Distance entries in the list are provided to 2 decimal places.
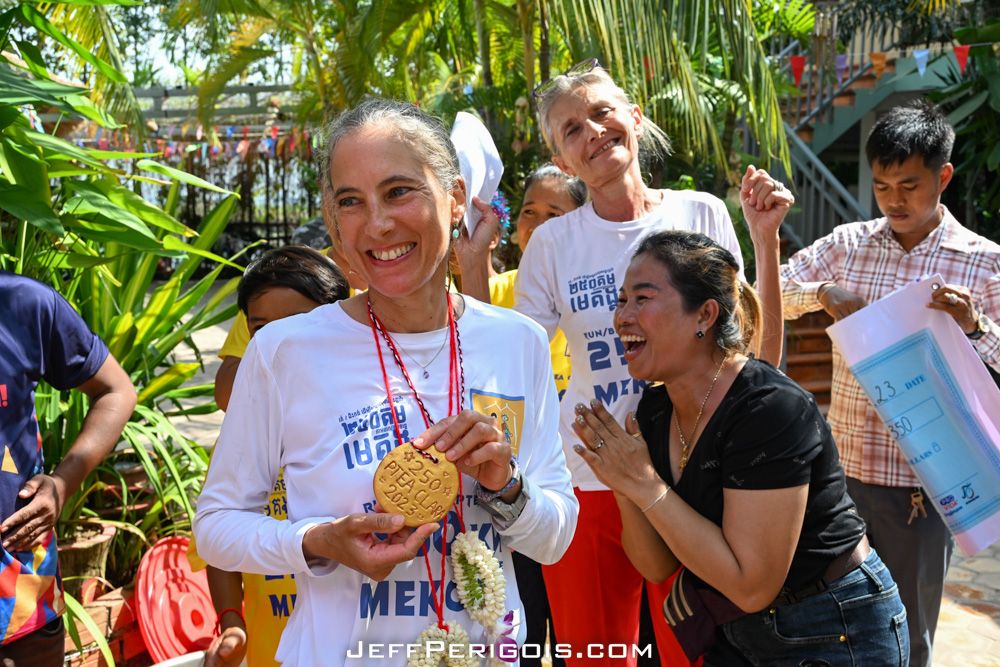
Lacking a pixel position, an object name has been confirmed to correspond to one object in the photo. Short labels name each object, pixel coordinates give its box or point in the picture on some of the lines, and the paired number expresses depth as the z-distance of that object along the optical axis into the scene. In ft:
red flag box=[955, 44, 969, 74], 31.50
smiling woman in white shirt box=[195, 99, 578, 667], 5.01
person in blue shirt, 6.73
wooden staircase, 29.60
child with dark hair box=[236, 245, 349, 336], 8.41
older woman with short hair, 9.32
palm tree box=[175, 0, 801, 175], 17.62
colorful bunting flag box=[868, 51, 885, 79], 41.57
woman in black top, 6.86
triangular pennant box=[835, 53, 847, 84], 42.43
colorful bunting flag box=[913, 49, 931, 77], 34.45
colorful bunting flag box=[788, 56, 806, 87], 38.55
